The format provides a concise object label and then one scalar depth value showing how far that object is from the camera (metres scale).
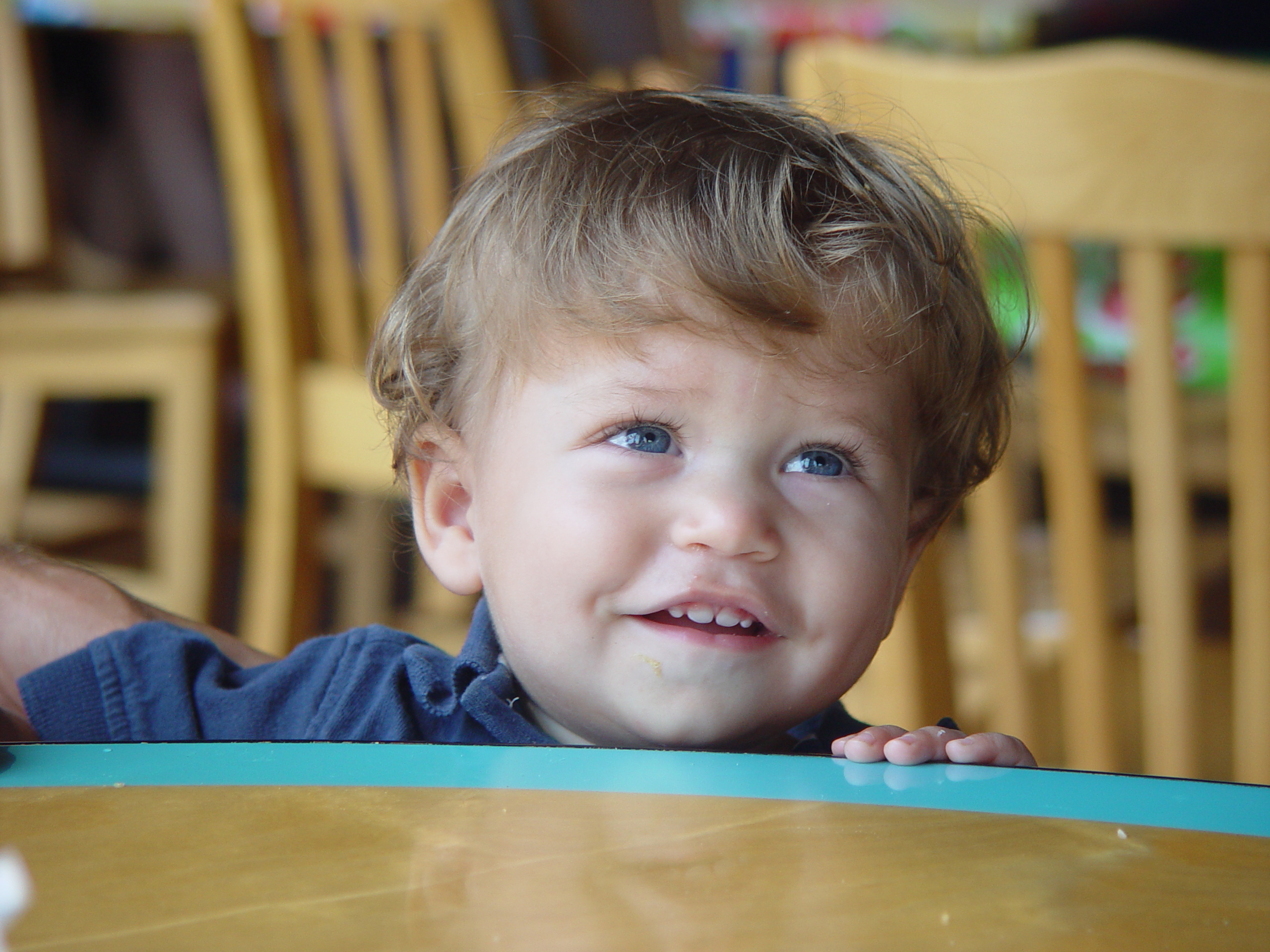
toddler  0.94
